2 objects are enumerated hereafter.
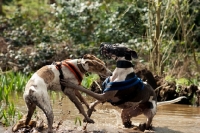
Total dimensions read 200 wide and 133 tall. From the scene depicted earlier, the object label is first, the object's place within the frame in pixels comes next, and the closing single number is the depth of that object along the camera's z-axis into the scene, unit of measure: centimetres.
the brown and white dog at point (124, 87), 1023
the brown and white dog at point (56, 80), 942
